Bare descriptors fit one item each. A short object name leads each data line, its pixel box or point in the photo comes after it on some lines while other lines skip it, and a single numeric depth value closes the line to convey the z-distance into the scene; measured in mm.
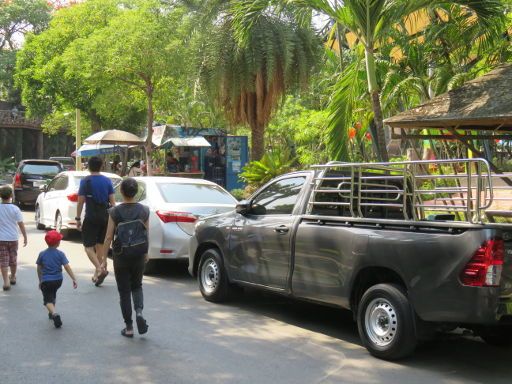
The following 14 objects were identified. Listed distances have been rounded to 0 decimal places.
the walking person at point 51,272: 7062
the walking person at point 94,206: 9625
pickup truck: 5402
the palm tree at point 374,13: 10570
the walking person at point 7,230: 9031
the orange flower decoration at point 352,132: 15155
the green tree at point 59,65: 27156
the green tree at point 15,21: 50031
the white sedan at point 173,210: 10031
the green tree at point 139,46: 20328
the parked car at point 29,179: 23359
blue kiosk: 25297
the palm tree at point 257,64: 18125
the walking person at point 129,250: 6680
